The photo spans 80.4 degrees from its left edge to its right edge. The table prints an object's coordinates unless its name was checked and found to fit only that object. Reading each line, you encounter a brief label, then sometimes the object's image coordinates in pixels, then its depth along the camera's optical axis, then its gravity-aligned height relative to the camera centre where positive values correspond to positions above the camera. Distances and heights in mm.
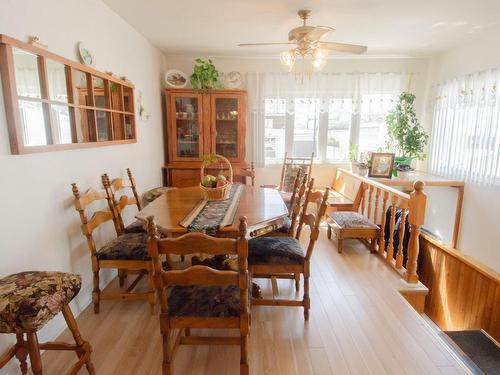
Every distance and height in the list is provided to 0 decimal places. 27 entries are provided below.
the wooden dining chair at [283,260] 1882 -772
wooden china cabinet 3926 +121
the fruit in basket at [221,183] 2290 -339
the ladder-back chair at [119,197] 2213 -482
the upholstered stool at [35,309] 1154 -682
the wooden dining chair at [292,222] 2329 -669
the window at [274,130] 4266 +130
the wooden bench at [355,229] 3061 -926
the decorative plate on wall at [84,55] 2078 +598
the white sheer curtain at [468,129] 3098 +119
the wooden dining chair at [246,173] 3759 -431
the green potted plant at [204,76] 3770 +806
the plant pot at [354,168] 4116 -399
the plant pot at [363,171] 3973 -426
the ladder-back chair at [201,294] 1206 -760
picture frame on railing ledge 3883 -335
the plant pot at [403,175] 3934 -472
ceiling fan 2268 +747
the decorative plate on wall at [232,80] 4090 +805
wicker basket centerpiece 2258 -369
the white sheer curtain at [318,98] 4191 +576
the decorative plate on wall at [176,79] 3928 +797
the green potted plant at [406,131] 3926 +111
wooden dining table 1716 -484
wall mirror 1473 +232
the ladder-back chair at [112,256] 1946 -775
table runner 1688 -486
